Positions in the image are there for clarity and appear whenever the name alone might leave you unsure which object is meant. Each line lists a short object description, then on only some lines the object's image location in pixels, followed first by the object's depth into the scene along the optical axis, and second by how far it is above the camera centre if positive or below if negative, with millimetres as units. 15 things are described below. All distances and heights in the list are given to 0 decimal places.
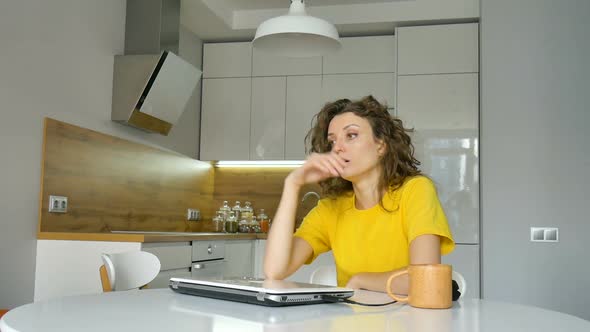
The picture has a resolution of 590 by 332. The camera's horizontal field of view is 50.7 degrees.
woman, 1636 +14
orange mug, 1135 -132
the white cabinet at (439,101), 4316 +786
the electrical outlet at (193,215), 4746 -55
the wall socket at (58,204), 3047 +4
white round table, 907 -173
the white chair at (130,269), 2027 -209
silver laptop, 1096 -151
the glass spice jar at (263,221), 4828 -91
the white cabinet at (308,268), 4242 -394
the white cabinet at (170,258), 2955 -257
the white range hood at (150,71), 3557 +794
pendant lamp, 2180 +636
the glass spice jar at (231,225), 4758 -124
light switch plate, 3320 -97
